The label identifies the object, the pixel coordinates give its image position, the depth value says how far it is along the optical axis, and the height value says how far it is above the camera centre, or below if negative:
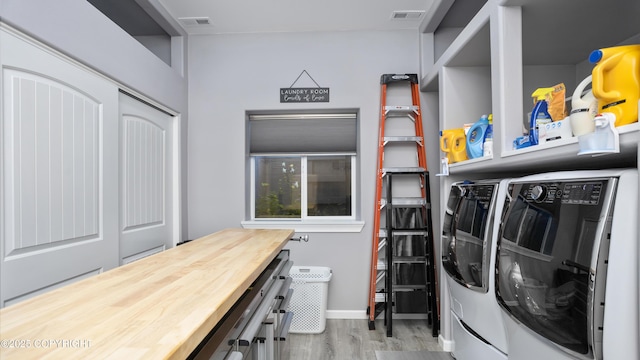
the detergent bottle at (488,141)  1.73 +0.23
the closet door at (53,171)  1.36 +0.08
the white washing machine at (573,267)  0.84 -0.27
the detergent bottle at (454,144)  2.09 +0.26
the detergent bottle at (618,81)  0.92 +0.31
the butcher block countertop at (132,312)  0.50 -0.26
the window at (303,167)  3.09 +0.18
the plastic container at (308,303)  2.64 -1.02
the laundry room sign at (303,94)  2.97 +0.86
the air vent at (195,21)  2.75 +1.48
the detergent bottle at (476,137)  1.86 +0.28
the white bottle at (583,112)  1.07 +0.24
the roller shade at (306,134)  3.09 +0.50
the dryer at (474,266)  1.47 -0.46
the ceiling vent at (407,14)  2.66 +1.47
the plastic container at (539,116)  1.37 +0.29
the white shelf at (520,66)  1.34 +0.82
